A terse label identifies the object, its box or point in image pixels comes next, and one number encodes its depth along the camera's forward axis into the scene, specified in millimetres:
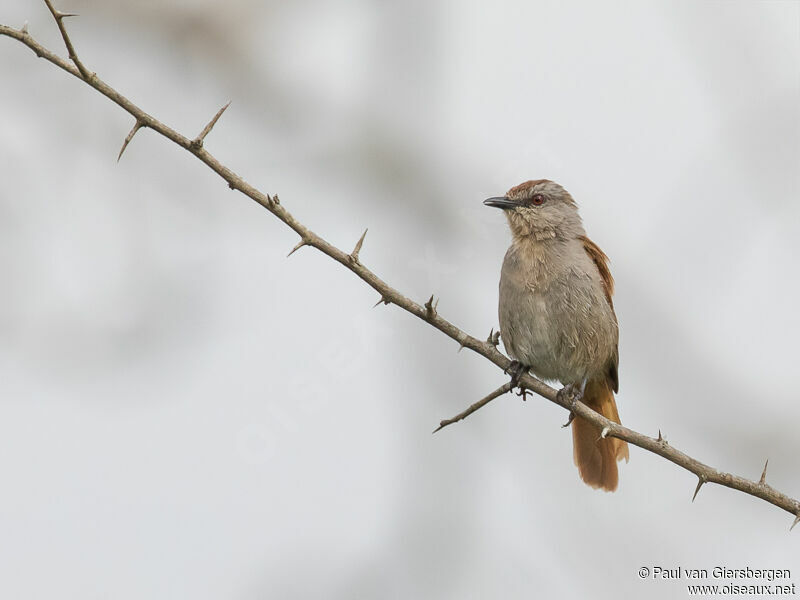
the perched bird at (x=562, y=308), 11086
